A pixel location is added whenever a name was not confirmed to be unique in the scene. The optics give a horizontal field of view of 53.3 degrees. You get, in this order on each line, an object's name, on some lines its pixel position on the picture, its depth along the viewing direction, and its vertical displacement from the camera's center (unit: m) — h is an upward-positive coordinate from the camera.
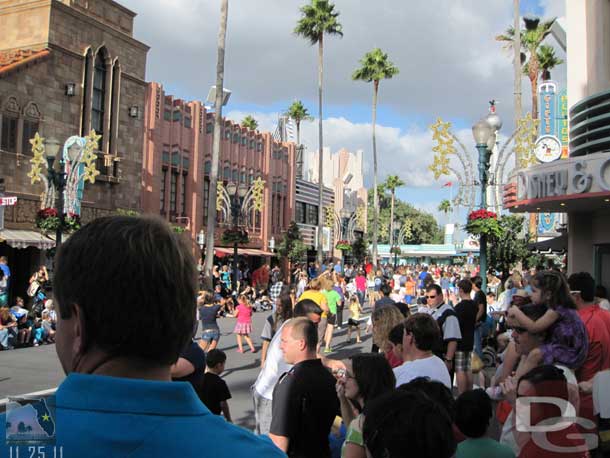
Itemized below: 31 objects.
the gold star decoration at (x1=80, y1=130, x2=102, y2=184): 24.02 +4.08
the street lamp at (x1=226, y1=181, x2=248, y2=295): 25.73 +2.77
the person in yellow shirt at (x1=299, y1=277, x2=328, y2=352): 11.54 -0.58
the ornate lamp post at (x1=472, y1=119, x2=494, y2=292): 12.34 +2.41
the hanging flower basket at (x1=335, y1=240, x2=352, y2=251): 43.41 +1.42
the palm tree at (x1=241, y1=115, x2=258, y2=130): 54.41 +12.72
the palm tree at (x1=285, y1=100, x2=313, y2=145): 56.38 +14.17
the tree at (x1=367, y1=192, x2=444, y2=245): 96.38 +7.79
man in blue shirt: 1.24 -0.20
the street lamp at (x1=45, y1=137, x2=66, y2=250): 15.56 +2.22
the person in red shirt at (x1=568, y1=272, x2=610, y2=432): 4.69 -0.51
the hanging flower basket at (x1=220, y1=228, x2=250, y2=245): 26.45 +1.21
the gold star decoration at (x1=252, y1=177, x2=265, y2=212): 37.09 +4.35
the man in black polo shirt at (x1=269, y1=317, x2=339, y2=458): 4.12 -0.99
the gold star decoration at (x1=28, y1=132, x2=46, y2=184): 22.55 +3.79
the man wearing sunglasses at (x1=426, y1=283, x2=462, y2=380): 8.16 -0.85
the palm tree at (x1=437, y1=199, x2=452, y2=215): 106.88 +10.88
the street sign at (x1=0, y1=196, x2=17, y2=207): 15.72 +1.55
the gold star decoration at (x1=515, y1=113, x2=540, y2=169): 15.31 +3.41
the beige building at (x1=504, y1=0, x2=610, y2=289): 12.14 +2.12
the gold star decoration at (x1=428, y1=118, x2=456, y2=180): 14.21 +2.81
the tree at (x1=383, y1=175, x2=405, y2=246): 81.75 +11.30
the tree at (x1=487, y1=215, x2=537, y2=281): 28.09 +0.90
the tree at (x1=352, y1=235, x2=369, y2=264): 55.41 +1.48
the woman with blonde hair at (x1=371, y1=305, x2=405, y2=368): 5.86 -0.57
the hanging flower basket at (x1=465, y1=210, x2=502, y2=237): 12.41 +0.91
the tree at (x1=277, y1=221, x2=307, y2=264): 41.56 +1.20
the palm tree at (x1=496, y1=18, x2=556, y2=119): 34.84 +13.23
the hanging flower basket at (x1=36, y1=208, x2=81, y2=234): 16.91 +1.14
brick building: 22.58 +6.87
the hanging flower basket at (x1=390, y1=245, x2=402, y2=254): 59.88 +1.67
